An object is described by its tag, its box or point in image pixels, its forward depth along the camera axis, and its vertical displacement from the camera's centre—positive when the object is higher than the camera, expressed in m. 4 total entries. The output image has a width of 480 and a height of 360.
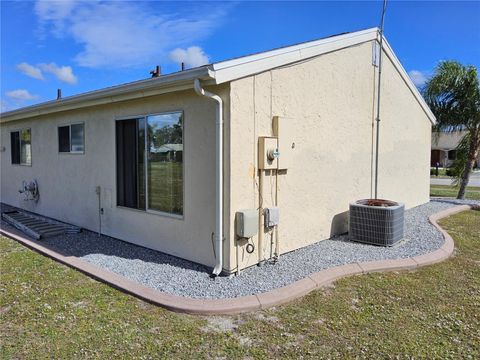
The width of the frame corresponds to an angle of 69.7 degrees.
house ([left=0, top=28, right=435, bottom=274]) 4.98 +0.18
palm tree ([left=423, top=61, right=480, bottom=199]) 11.95 +2.09
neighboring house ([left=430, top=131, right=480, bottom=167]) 38.39 +0.96
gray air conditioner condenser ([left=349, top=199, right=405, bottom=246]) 6.61 -1.22
